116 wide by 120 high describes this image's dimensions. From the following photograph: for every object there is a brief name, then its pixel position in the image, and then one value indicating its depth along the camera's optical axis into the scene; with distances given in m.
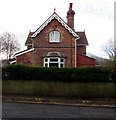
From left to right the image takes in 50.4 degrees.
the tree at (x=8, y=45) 32.03
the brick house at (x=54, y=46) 16.39
